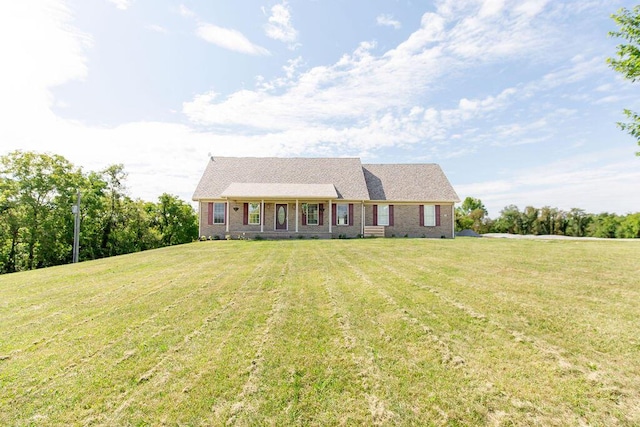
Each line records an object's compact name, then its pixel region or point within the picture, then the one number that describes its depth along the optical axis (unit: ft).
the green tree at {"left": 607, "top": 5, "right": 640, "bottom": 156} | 31.14
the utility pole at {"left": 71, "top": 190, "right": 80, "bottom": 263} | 48.67
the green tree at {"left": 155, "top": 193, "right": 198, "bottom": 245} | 99.91
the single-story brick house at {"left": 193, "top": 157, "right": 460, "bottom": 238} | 62.18
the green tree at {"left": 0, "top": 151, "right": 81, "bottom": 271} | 65.05
